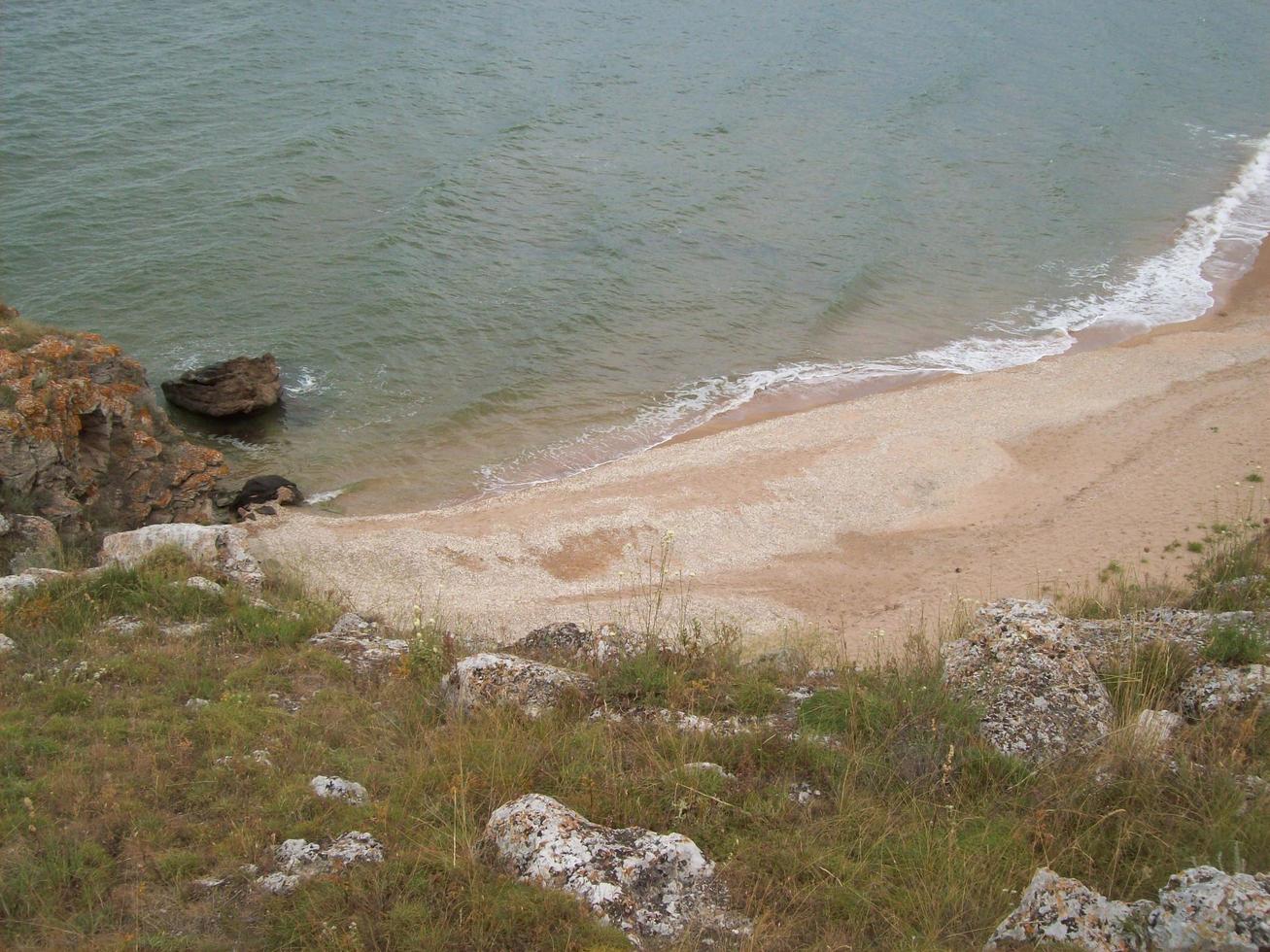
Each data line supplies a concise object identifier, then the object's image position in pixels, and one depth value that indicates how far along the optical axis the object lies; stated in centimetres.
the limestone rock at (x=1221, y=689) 686
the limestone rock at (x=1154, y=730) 621
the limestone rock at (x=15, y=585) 881
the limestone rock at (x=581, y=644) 803
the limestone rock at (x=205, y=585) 943
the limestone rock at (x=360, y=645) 841
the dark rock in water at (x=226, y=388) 1855
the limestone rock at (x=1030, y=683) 659
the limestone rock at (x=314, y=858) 533
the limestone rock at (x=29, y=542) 1066
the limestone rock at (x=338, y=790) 610
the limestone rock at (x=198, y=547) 1033
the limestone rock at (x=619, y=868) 512
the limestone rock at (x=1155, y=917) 435
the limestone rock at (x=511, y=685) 718
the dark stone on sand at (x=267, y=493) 1645
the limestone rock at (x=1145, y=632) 776
